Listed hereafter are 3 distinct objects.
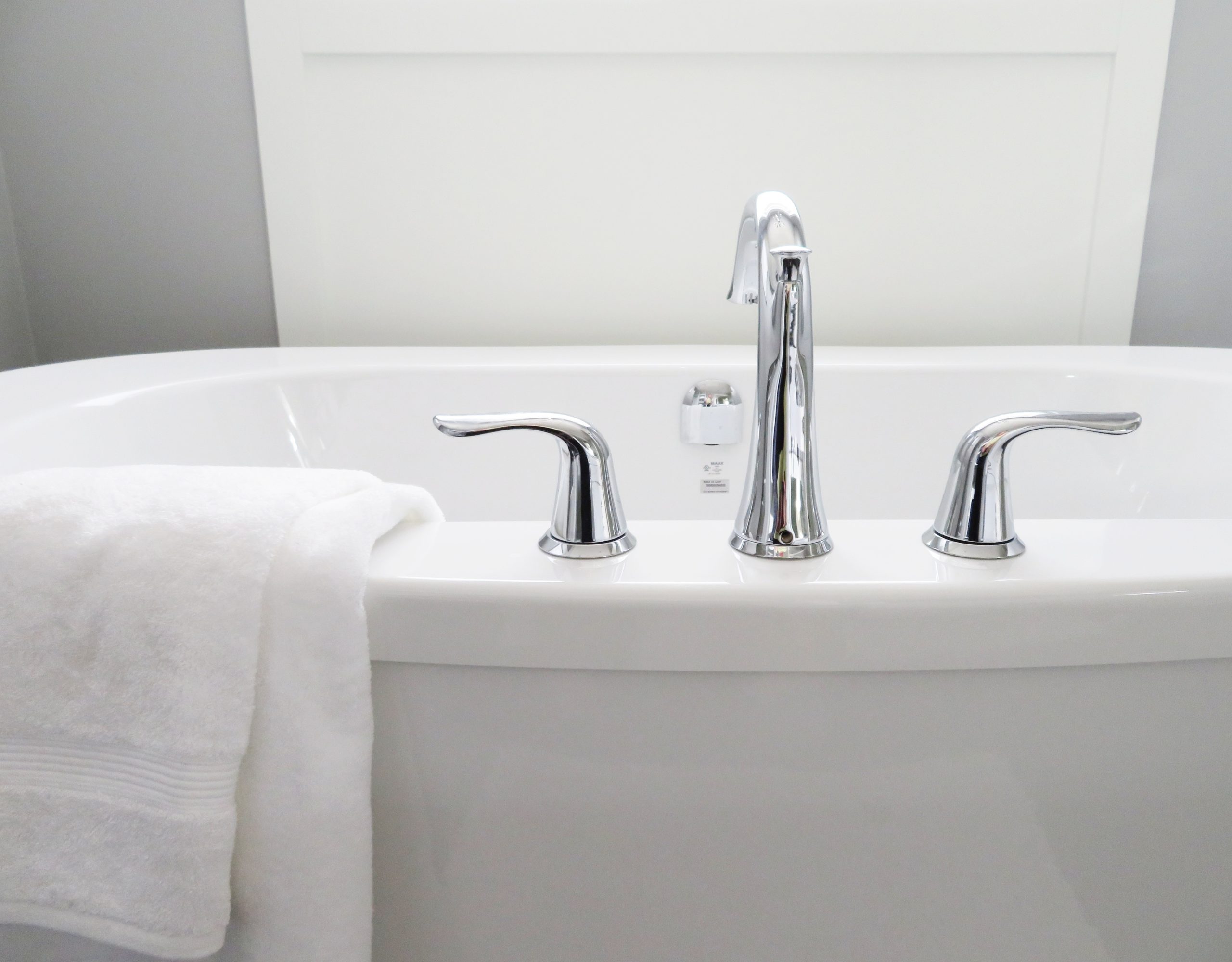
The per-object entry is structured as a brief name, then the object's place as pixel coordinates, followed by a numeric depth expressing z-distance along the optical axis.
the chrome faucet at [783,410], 0.50
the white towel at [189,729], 0.42
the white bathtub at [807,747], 0.44
